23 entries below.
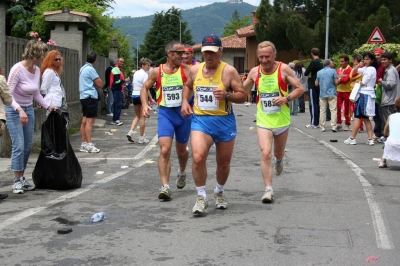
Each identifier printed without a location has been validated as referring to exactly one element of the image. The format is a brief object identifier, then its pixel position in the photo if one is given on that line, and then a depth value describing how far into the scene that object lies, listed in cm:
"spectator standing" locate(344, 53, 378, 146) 1526
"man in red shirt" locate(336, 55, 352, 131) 1886
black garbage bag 929
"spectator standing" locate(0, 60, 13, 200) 834
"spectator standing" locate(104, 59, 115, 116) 2375
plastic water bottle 732
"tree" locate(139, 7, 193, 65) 11212
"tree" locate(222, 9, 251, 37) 14312
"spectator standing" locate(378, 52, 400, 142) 1503
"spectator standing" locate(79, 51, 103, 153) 1370
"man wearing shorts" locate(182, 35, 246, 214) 774
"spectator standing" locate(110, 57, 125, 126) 2012
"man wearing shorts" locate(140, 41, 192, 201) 885
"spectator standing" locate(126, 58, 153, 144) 1552
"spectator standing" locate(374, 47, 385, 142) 1573
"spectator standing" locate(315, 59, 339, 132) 1881
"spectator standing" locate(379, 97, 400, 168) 1138
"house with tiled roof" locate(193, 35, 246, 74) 7806
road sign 2497
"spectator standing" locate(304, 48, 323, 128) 2005
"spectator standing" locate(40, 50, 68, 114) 1139
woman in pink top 905
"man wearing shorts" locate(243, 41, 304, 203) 862
